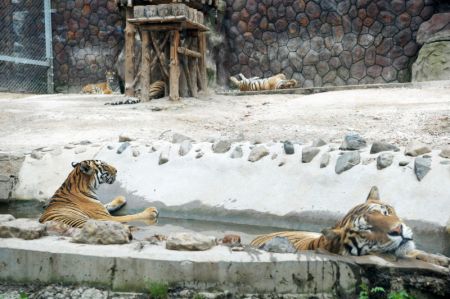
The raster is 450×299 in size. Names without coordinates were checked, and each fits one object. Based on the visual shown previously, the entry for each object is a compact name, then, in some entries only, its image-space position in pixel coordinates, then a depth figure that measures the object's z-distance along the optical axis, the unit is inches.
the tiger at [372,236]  218.8
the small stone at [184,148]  455.8
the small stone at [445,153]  357.1
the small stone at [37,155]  499.2
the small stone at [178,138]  496.1
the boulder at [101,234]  246.8
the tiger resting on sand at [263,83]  969.5
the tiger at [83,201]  345.1
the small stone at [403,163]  360.5
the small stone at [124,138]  522.6
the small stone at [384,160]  365.1
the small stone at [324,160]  386.3
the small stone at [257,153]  420.2
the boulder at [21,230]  250.2
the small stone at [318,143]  416.5
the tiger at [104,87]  1198.5
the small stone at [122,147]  485.1
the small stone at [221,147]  442.9
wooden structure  777.6
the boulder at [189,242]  235.0
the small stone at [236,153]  430.3
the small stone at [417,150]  367.6
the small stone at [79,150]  501.7
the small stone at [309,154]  398.6
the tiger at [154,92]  834.0
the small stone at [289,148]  413.4
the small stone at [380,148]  386.3
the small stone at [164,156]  455.8
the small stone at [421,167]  345.9
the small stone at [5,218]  270.8
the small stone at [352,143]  401.4
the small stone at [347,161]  375.6
